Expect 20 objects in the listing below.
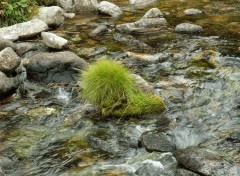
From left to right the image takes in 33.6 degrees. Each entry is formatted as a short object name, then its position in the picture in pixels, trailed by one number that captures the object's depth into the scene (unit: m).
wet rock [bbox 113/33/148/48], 11.33
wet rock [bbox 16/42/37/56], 10.48
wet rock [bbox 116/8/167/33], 12.62
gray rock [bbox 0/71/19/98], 8.12
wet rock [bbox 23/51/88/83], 8.85
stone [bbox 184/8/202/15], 14.40
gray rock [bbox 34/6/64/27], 12.99
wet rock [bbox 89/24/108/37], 12.09
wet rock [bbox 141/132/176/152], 6.07
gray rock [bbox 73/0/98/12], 15.46
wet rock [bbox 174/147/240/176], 5.18
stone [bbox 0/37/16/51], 9.74
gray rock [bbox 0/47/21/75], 8.80
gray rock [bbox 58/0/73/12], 15.43
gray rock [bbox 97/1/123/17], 14.75
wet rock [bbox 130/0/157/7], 16.50
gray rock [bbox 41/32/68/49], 10.47
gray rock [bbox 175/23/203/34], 11.98
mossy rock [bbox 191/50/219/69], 9.51
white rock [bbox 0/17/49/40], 11.31
